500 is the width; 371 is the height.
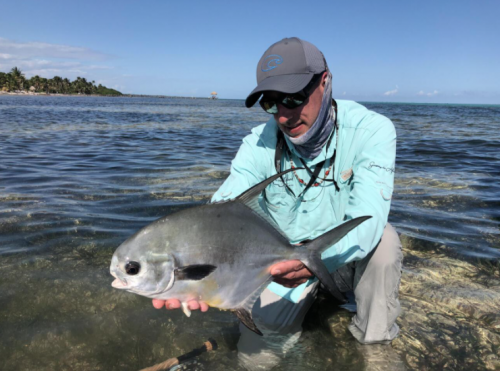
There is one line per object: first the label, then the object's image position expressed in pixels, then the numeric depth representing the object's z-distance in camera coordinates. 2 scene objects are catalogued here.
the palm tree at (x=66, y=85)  140.70
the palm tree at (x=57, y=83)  135.68
